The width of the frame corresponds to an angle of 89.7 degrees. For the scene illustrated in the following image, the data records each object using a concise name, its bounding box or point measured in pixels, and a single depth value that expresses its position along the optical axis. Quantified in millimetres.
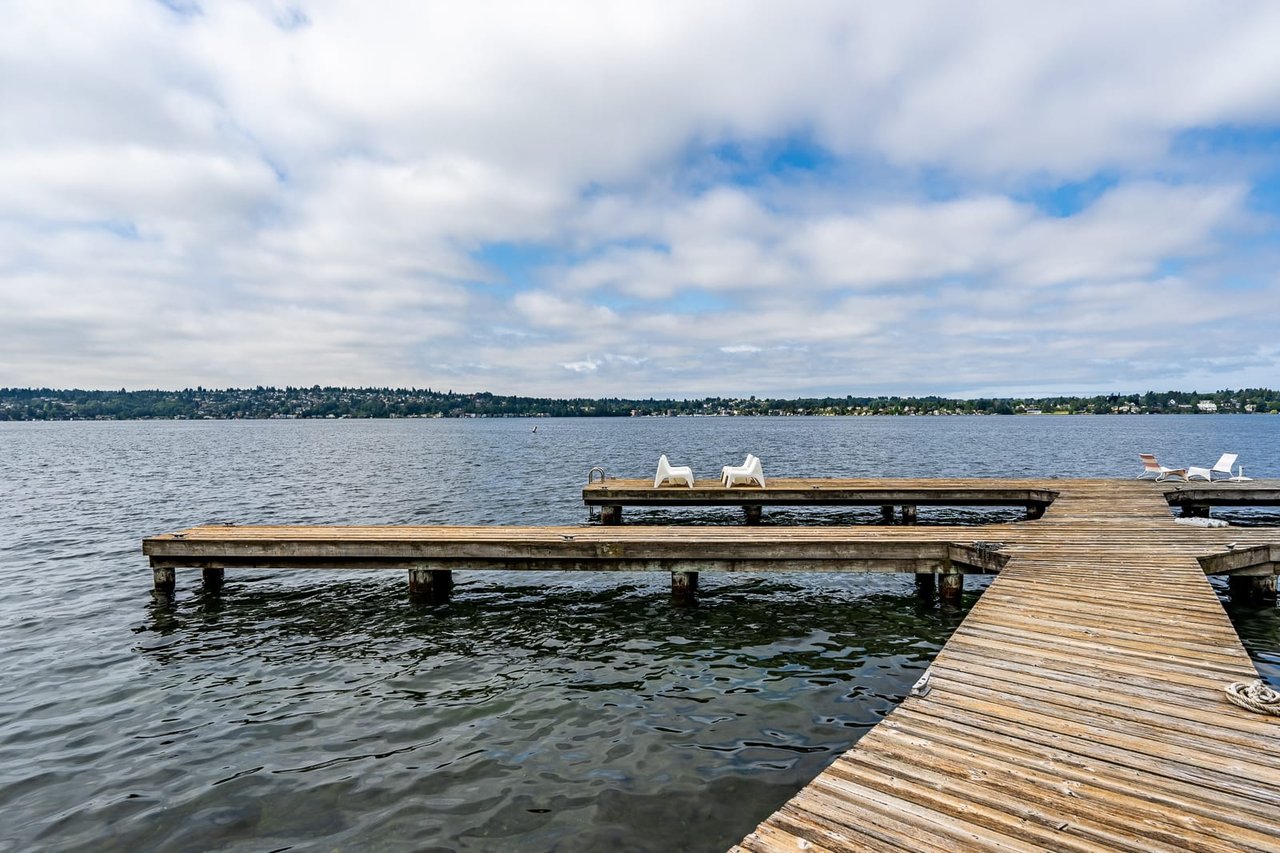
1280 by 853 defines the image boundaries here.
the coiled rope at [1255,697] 4645
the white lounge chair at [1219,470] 18953
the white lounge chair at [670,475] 19547
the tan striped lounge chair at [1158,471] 19906
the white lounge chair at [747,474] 19422
